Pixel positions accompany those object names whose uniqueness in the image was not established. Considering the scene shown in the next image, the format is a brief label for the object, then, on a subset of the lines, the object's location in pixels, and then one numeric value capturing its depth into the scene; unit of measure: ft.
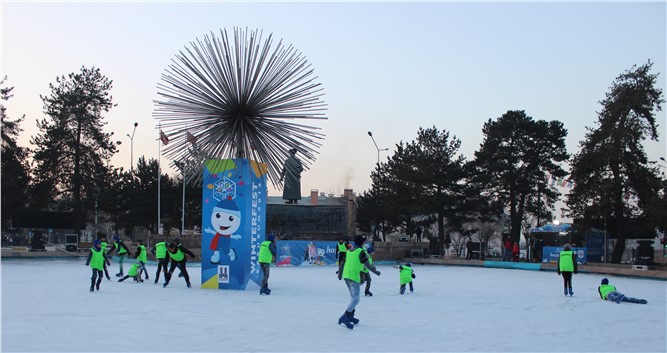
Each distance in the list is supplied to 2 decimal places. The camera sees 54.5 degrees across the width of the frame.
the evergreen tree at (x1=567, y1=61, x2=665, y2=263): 132.05
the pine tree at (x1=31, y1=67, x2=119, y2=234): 190.19
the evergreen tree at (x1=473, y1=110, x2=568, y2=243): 167.32
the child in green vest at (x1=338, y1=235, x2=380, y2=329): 40.68
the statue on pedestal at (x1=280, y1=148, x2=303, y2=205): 161.11
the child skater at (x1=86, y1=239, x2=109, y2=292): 59.98
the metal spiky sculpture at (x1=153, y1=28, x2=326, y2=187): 61.16
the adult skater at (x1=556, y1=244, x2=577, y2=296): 63.67
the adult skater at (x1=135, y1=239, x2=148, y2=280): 74.18
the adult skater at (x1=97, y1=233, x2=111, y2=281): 63.69
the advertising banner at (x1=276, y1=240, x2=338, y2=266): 130.41
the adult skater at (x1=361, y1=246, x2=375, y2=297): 62.44
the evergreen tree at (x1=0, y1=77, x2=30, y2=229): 163.78
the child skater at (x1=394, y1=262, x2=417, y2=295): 65.62
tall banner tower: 67.56
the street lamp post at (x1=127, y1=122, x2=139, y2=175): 195.62
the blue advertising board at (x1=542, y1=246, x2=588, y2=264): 131.75
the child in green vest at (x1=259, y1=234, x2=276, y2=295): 63.67
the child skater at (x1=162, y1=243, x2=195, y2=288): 69.00
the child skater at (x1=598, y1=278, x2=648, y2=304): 59.41
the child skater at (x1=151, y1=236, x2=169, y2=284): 70.76
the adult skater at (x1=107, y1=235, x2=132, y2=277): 73.84
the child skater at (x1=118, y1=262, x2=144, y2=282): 73.46
